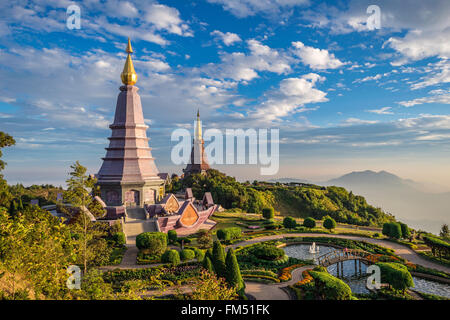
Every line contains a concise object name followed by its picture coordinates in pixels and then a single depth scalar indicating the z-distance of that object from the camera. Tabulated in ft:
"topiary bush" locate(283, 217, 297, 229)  125.18
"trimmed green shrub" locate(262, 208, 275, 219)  144.46
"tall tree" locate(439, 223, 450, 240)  124.26
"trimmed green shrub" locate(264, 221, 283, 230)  127.65
